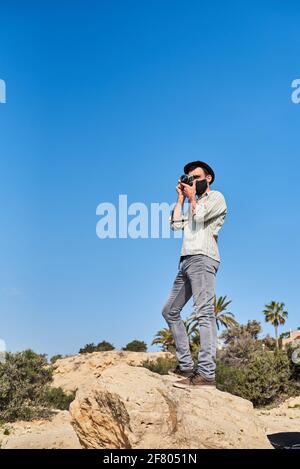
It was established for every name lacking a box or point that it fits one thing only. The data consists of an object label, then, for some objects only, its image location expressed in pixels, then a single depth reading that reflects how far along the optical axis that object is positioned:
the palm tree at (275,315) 60.25
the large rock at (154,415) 4.66
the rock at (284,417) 11.37
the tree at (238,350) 33.03
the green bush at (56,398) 17.75
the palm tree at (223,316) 40.06
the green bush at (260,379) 20.09
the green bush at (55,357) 38.46
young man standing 5.41
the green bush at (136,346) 46.46
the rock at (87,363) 27.39
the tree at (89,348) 47.03
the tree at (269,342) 50.04
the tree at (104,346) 46.31
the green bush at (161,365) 23.23
